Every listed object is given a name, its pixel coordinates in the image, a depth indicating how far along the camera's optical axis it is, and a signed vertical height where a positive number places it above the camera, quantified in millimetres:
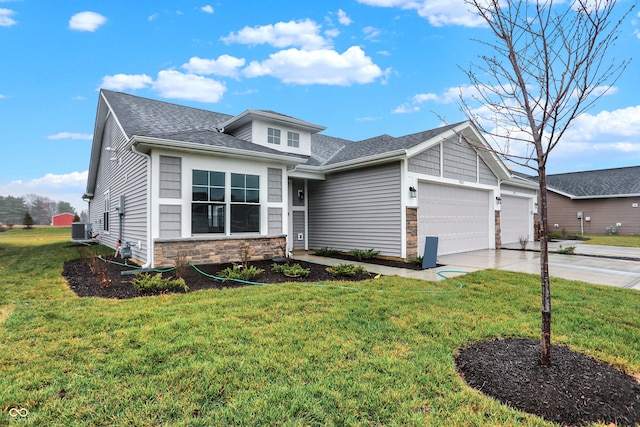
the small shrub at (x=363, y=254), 9242 -1015
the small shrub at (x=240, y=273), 6254 -1086
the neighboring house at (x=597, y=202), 20406 +1211
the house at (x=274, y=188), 7730 +1016
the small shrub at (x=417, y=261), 8344 -1103
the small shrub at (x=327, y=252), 10503 -1079
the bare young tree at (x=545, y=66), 2639 +1384
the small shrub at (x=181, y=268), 6023 -953
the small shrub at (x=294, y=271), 6628 -1104
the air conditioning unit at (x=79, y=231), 14539 -484
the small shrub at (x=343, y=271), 6773 -1108
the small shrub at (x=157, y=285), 5266 -1110
